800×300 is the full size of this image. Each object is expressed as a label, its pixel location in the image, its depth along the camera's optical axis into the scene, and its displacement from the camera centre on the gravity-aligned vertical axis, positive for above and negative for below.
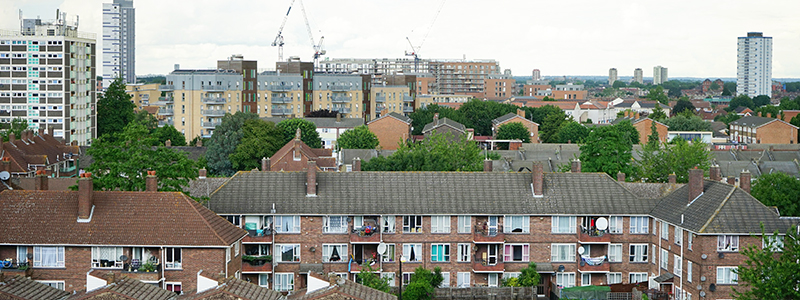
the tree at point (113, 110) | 150.88 +0.19
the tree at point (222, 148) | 108.50 -4.28
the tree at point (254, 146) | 105.44 -3.88
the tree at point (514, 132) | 148.88 -2.88
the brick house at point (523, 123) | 157.00 -1.55
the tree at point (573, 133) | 149.48 -2.97
